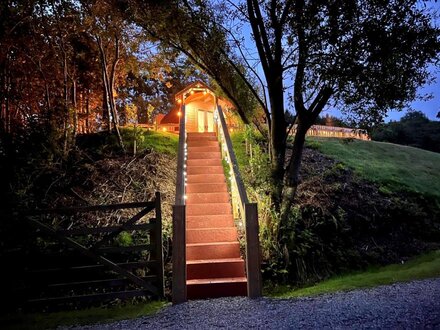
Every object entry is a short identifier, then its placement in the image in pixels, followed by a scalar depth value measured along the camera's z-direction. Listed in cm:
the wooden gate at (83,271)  513
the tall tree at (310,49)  627
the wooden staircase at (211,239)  529
